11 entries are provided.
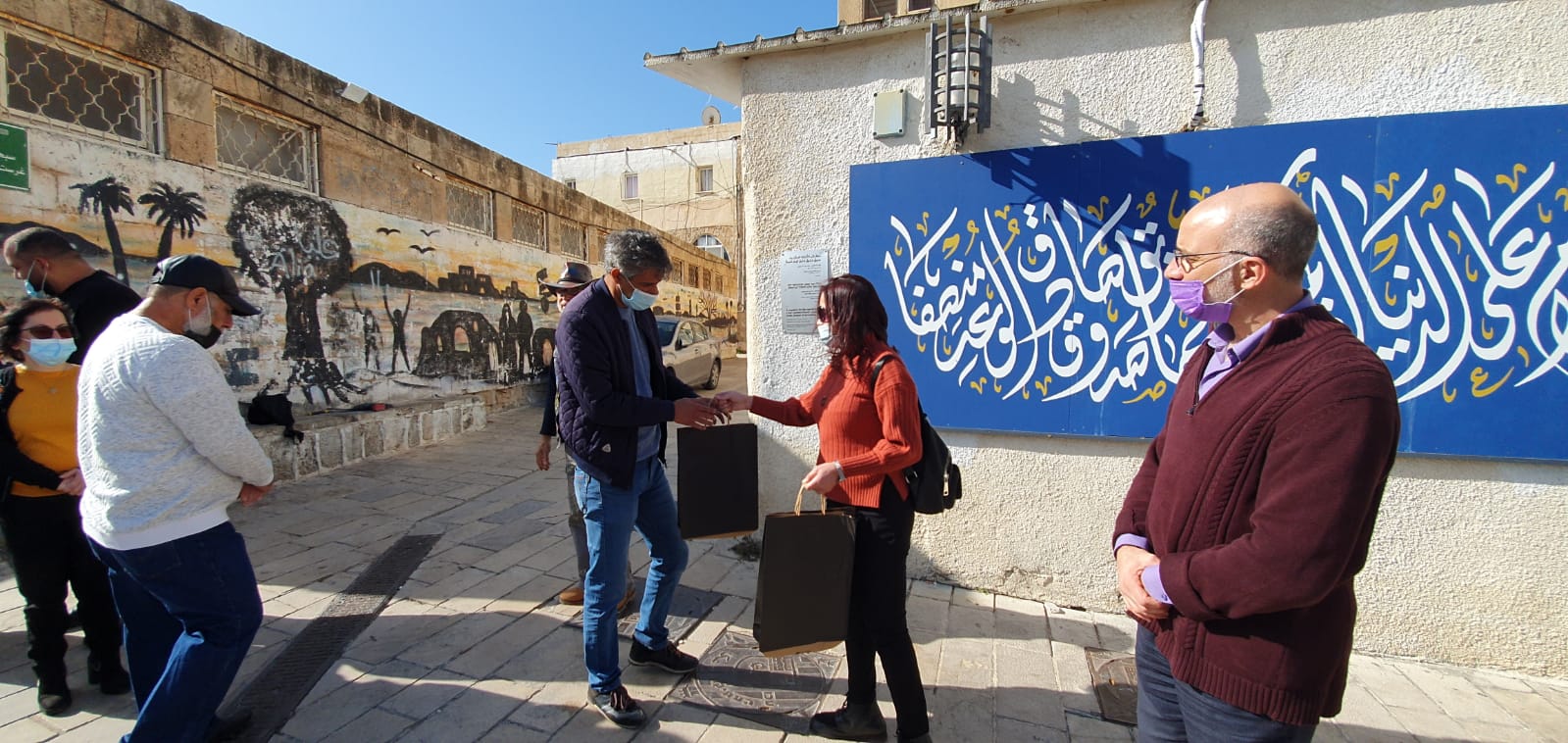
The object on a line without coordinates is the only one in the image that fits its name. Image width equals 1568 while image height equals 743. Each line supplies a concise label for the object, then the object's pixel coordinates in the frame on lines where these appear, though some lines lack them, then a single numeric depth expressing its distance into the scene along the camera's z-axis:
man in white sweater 1.96
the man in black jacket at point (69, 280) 2.87
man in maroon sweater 1.24
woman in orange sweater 2.25
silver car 11.96
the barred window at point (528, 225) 10.22
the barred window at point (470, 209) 8.80
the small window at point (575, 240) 11.69
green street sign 4.15
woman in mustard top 2.56
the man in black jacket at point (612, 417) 2.46
